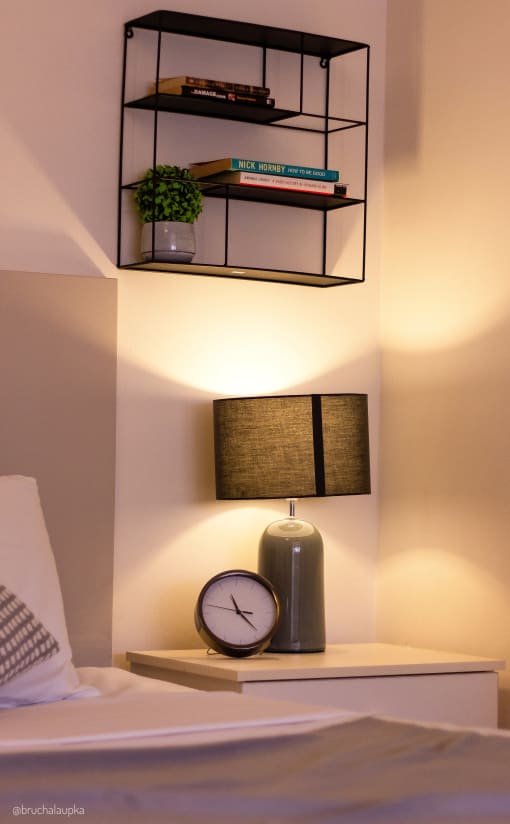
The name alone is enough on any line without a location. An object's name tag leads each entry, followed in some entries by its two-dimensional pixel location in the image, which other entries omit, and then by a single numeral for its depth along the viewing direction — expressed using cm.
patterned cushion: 204
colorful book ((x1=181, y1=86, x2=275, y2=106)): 293
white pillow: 211
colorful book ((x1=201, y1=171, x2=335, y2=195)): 297
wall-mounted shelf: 301
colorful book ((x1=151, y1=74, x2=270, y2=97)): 293
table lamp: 293
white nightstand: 262
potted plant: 294
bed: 134
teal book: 297
